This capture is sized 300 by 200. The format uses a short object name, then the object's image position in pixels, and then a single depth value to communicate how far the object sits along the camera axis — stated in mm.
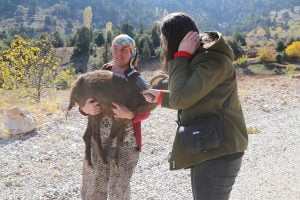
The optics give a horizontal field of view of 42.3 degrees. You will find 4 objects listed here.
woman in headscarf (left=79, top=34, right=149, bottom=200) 3166
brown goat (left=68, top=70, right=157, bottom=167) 3039
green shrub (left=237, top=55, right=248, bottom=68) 28773
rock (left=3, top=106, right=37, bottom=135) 7607
